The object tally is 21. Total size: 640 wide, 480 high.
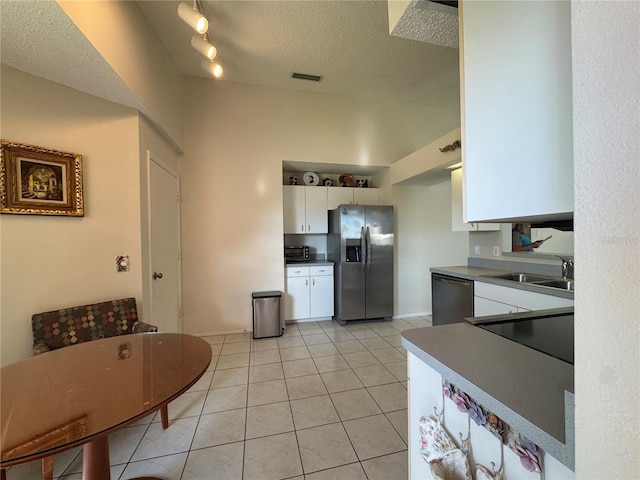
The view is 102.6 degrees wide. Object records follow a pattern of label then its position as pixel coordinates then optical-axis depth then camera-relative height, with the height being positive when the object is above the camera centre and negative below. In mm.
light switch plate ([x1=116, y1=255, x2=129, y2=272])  2119 -200
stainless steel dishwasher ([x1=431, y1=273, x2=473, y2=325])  2602 -706
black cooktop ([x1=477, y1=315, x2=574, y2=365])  914 -418
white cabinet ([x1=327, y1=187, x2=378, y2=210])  4047 +631
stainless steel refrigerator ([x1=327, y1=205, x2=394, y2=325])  3744 -392
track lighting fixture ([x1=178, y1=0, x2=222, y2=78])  2029 +1775
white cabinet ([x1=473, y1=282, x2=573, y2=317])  1892 -550
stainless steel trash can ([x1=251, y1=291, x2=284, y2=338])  3336 -1031
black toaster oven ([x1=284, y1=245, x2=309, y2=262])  4297 -269
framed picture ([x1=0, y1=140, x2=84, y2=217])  1626 +406
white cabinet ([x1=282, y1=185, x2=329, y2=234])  3912 +419
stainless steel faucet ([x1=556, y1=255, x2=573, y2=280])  2115 -299
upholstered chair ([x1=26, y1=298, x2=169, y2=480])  1700 -614
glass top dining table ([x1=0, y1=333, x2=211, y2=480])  809 -609
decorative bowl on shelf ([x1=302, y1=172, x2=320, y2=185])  4215 +938
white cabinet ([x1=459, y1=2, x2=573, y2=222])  580 +326
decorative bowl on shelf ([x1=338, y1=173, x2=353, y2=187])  4285 +914
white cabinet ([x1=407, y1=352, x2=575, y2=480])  625 -612
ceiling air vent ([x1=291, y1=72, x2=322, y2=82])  3318 +2099
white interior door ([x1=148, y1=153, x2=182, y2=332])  2467 -82
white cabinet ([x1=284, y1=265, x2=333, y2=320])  3754 -838
